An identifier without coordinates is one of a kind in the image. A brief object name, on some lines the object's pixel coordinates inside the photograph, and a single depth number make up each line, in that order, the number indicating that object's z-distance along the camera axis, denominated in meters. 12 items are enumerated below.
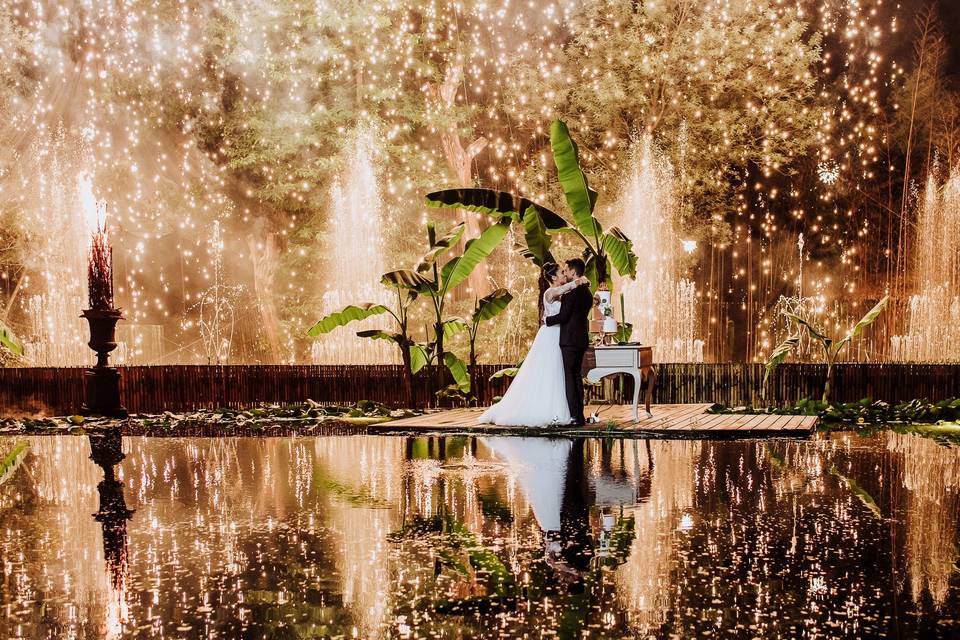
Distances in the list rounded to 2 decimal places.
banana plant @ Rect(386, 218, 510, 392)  14.66
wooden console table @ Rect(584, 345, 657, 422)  12.17
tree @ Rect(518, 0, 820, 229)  25.50
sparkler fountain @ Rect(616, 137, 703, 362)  24.62
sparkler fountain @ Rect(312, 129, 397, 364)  25.20
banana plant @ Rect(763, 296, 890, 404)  14.52
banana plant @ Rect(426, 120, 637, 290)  13.71
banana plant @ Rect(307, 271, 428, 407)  14.86
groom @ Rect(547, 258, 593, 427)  11.85
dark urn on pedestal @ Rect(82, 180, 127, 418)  14.58
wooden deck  11.56
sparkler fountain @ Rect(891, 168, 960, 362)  24.45
